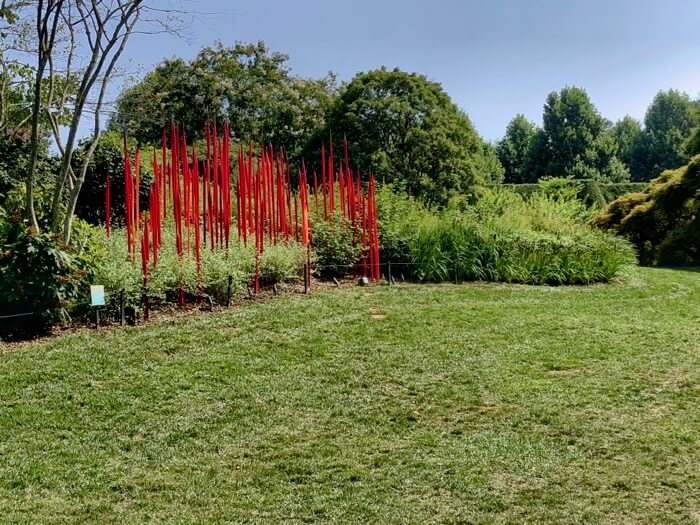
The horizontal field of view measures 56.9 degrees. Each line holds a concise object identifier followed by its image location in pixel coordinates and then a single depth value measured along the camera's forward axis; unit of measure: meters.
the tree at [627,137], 38.66
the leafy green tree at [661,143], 37.06
